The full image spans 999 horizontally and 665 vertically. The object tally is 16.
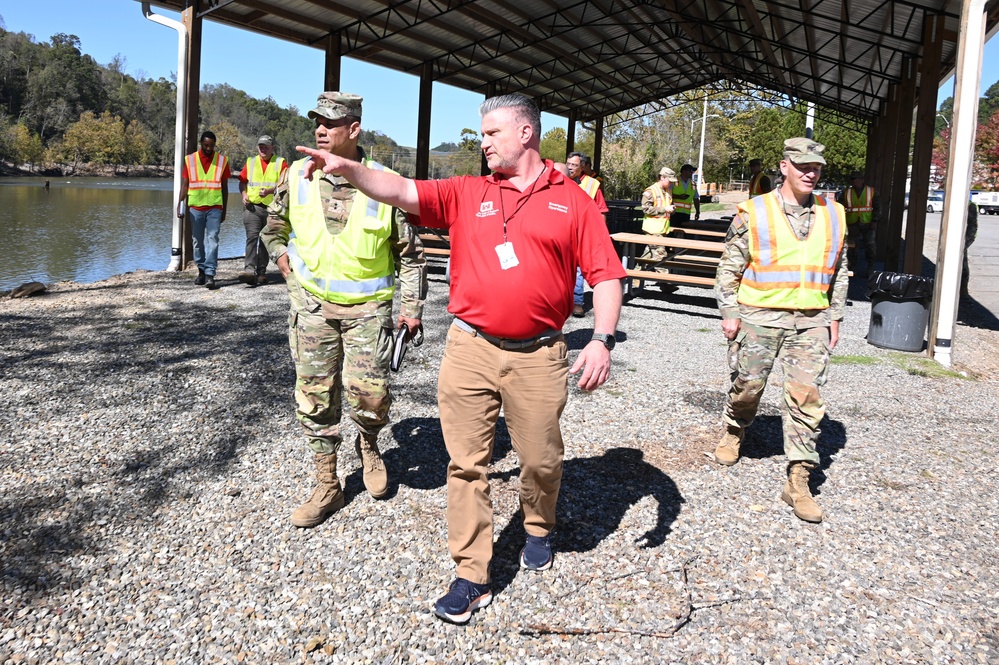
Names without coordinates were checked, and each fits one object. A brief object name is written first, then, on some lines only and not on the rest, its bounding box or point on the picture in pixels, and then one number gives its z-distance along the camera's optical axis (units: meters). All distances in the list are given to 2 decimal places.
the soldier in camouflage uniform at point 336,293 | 3.40
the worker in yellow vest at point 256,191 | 9.16
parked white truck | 46.94
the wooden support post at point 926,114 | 11.04
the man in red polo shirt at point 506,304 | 2.69
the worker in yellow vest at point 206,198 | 9.36
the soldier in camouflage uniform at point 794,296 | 3.82
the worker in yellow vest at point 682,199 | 11.88
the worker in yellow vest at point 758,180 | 12.11
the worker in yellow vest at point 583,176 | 7.70
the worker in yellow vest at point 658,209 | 10.14
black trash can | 7.90
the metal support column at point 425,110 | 19.86
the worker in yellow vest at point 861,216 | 13.25
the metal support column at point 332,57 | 15.90
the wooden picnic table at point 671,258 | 9.84
